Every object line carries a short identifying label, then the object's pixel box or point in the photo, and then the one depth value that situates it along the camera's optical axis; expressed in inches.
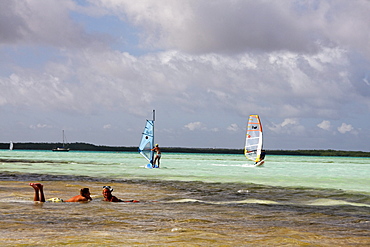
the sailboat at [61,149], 7445.9
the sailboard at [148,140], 1784.0
